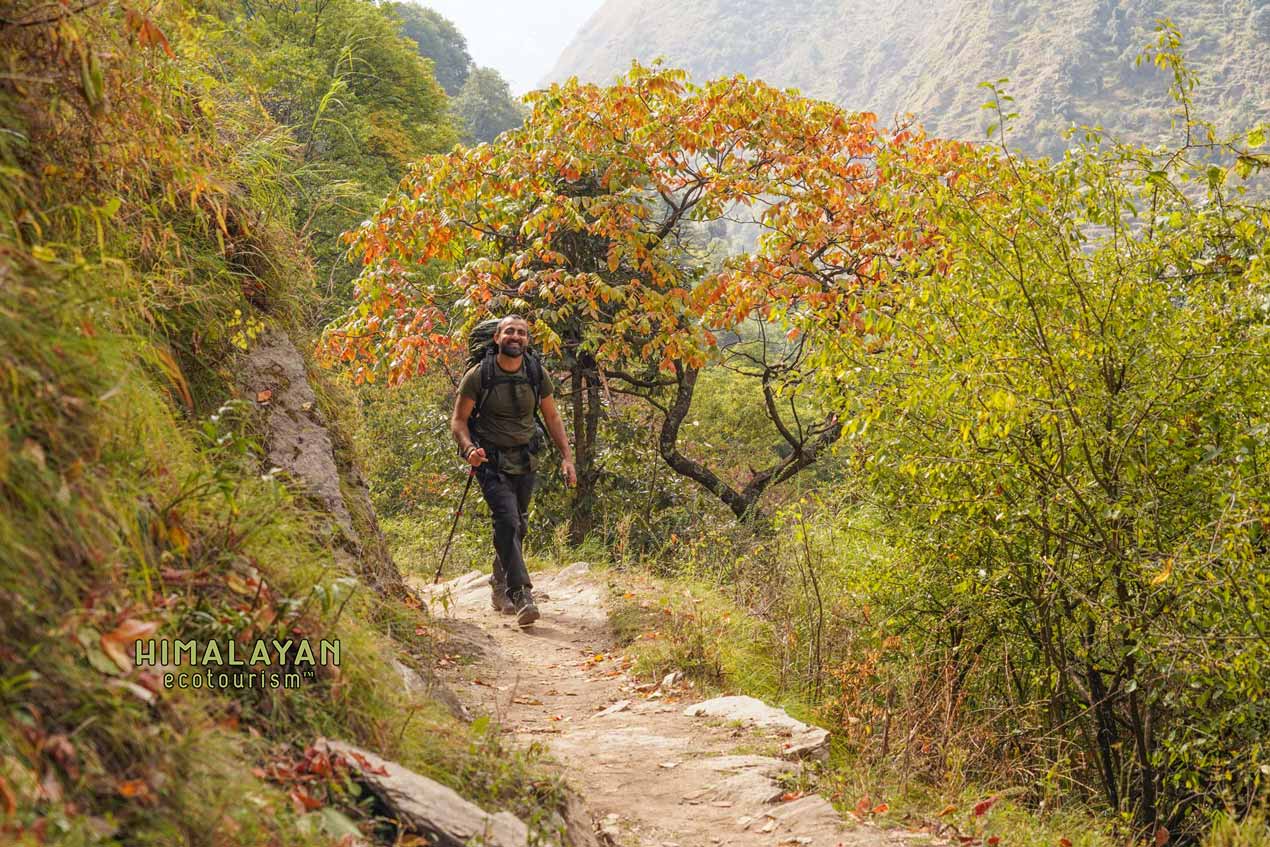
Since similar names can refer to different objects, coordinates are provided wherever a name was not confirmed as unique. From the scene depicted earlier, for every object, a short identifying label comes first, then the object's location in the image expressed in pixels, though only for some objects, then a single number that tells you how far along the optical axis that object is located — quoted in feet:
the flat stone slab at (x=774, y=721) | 16.96
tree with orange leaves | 33.99
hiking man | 24.81
